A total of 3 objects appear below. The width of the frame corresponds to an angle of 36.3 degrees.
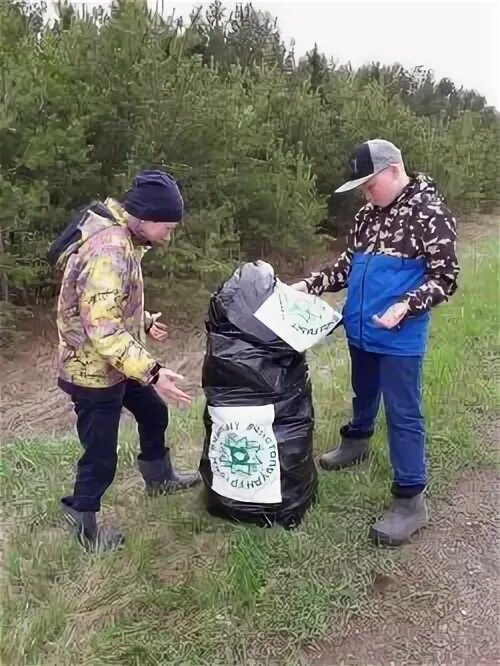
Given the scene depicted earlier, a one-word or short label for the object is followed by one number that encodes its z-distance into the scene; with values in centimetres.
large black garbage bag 258
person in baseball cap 250
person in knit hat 231
